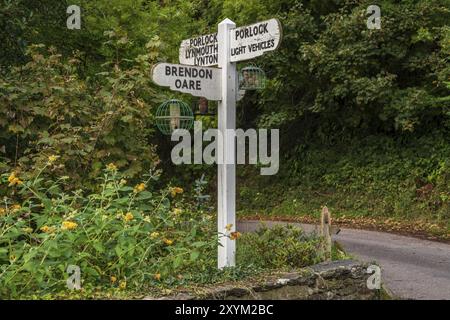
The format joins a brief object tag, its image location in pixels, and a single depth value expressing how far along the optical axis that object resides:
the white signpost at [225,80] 6.36
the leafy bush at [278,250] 6.41
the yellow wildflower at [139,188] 5.47
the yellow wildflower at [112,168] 5.85
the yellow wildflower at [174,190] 5.83
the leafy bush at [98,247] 4.91
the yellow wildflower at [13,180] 5.29
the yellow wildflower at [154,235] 5.28
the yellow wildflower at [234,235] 5.76
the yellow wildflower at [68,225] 4.79
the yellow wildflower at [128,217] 5.11
